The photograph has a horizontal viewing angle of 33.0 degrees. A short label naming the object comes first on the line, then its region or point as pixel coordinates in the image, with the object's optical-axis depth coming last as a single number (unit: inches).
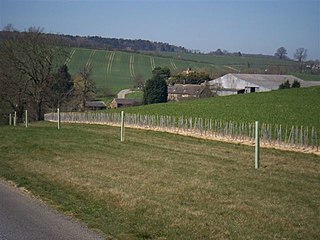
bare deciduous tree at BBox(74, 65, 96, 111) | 3169.3
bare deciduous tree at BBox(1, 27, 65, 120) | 2213.3
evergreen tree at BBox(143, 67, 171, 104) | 3346.5
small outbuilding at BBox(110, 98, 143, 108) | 3624.5
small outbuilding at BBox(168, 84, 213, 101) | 3619.6
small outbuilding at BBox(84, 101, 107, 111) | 3398.1
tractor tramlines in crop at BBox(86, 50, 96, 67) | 4752.5
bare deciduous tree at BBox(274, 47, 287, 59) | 7839.6
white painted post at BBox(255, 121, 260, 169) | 647.8
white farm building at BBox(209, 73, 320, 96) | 3814.0
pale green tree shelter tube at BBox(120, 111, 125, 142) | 1020.5
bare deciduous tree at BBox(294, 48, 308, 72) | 6673.2
